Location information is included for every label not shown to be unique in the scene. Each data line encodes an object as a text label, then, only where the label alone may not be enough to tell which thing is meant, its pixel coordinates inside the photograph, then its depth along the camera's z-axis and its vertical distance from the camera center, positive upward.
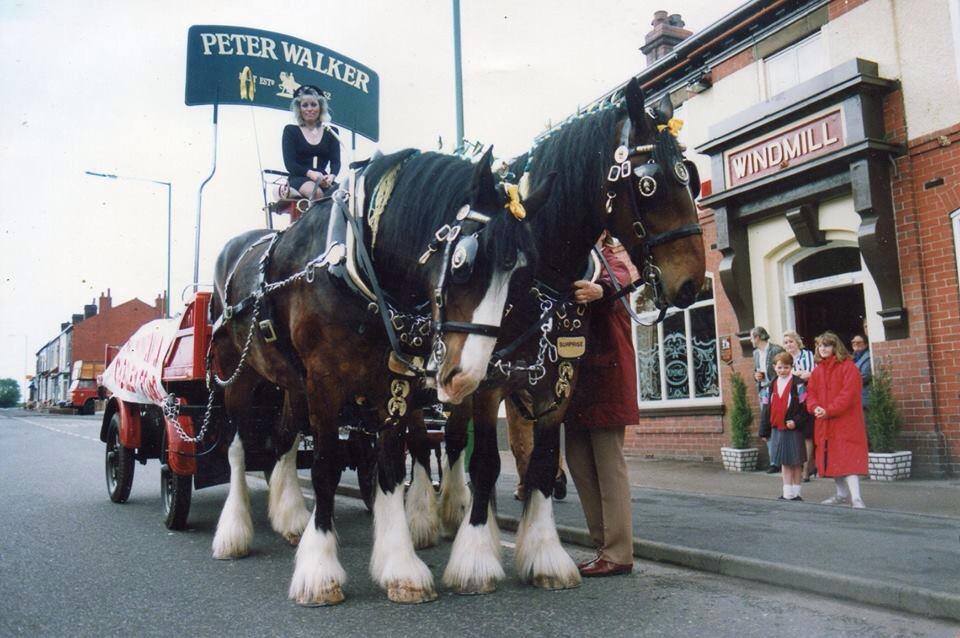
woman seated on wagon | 6.06 +2.10
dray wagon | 6.01 +0.00
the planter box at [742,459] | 11.41 -0.81
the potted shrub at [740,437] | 11.43 -0.50
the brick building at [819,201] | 9.49 +2.62
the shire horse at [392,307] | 3.46 +0.49
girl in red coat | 7.43 -0.23
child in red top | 8.11 -0.26
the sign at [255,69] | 10.13 +4.46
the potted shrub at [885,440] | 9.38 -0.50
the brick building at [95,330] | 76.12 +8.87
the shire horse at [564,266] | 3.94 +0.70
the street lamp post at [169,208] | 24.52 +6.71
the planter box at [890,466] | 9.35 -0.80
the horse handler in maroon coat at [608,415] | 4.55 -0.05
